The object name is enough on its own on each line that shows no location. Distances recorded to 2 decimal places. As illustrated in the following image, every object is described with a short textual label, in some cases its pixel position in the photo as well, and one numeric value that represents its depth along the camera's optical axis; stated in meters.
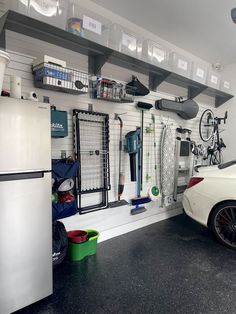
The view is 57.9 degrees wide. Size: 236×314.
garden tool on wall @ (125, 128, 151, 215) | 3.03
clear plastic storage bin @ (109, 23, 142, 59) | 2.45
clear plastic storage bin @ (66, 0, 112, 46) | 2.10
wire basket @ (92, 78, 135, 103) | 2.61
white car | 2.77
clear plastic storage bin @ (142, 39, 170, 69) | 2.80
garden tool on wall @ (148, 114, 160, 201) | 3.59
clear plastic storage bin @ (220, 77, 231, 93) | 4.26
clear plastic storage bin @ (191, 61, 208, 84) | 3.57
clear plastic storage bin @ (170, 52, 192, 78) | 3.18
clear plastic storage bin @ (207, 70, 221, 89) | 3.93
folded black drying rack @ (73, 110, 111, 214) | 2.64
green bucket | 2.44
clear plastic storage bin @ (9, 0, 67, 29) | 1.78
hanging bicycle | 4.57
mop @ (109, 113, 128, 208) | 3.05
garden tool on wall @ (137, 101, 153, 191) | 3.24
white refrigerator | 1.52
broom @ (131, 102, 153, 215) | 3.29
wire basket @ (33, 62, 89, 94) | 2.05
